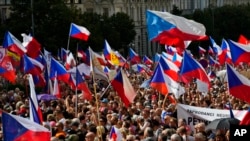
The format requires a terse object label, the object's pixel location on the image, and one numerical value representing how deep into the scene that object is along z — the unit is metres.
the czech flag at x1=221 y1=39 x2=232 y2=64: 32.47
